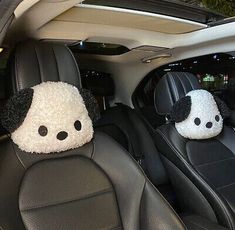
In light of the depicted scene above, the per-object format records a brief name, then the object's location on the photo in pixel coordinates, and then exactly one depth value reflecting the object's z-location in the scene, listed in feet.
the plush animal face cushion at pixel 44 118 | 3.87
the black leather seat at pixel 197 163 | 5.56
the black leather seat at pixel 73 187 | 3.79
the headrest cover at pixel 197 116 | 5.90
